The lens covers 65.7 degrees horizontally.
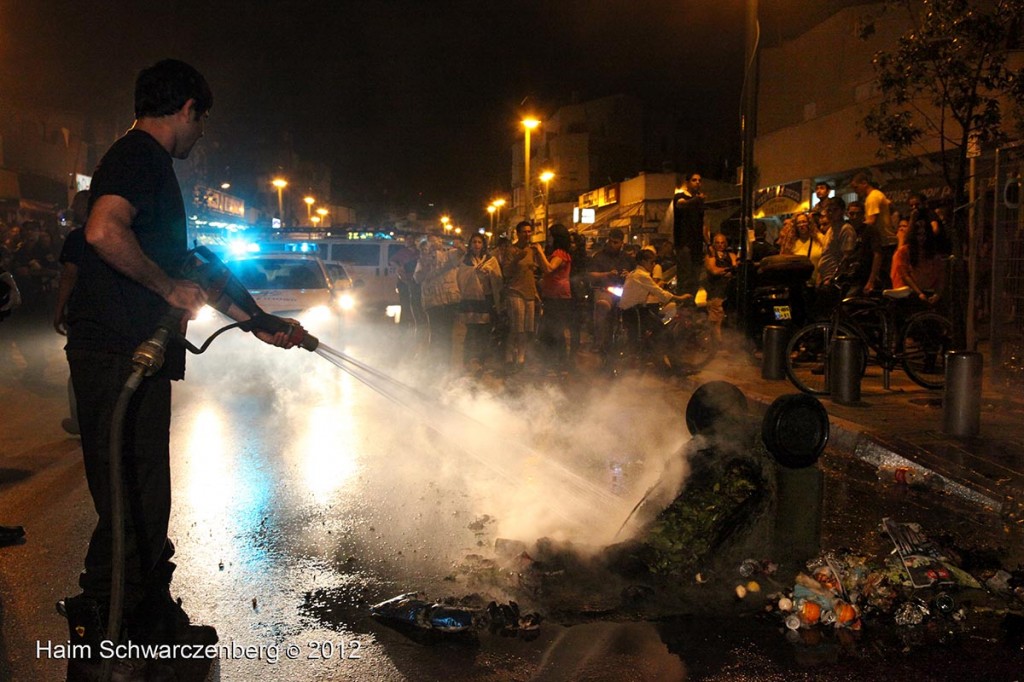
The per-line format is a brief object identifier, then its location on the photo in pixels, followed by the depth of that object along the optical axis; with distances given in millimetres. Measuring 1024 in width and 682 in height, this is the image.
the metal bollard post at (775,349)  9954
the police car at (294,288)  12211
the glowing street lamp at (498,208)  61484
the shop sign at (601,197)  40106
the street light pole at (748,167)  11148
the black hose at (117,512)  2713
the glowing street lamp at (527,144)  23656
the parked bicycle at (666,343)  11344
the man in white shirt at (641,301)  11047
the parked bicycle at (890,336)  8977
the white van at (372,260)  19625
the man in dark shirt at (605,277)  11836
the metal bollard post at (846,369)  8188
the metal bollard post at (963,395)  6652
